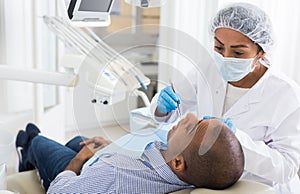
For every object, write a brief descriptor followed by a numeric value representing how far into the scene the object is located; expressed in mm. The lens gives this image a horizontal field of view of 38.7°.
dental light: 1244
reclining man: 1177
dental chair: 1158
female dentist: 1439
